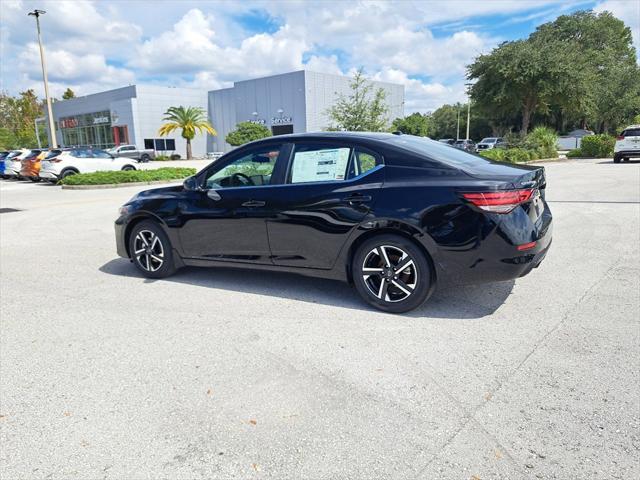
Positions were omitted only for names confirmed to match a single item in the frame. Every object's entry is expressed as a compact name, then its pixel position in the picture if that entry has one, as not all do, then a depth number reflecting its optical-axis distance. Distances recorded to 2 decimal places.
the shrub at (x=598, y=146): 28.67
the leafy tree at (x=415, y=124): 59.42
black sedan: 4.01
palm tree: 51.88
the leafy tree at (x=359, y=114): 17.94
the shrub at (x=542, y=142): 28.17
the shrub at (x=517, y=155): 25.48
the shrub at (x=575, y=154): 30.03
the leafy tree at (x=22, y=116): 74.56
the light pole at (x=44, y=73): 28.36
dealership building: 51.69
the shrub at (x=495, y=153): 24.52
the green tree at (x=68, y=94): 96.51
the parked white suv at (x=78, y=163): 21.25
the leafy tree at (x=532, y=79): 30.84
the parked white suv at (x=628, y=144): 21.91
